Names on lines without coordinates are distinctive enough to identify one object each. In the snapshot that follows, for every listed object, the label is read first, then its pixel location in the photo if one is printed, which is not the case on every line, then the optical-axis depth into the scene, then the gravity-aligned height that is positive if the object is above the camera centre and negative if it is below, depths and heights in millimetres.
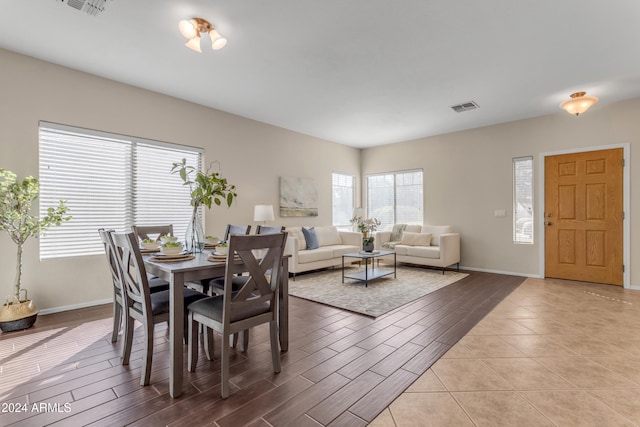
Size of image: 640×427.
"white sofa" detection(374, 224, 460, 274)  5441 -616
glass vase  2607 -213
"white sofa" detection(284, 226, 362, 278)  5121 -670
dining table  1839 -430
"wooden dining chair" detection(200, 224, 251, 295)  2818 -213
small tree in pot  2871 -121
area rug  3648 -1085
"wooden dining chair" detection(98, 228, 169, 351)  2275 -622
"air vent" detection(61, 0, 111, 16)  2367 +1623
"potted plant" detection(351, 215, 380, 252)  5109 -308
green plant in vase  2482 +105
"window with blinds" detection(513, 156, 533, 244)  5277 +230
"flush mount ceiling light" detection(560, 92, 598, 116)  3967 +1433
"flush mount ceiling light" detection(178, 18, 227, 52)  2568 +1529
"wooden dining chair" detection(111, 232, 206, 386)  1938 -622
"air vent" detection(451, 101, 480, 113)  4551 +1615
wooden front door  4535 -44
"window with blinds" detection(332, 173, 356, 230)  7043 +323
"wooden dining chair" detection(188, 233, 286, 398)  1843 -609
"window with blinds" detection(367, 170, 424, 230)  6699 +348
